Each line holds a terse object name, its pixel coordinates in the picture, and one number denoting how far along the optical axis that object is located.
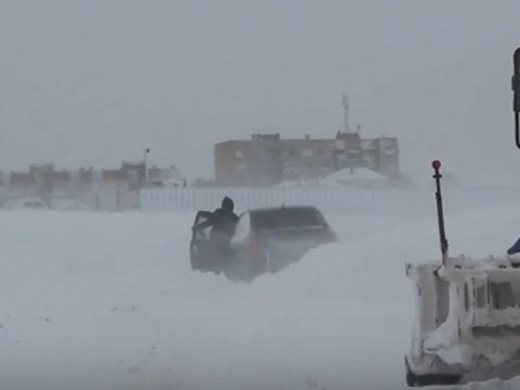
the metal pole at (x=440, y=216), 13.21
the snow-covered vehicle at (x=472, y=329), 12.91
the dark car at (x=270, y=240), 27.37
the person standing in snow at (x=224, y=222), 30.47
